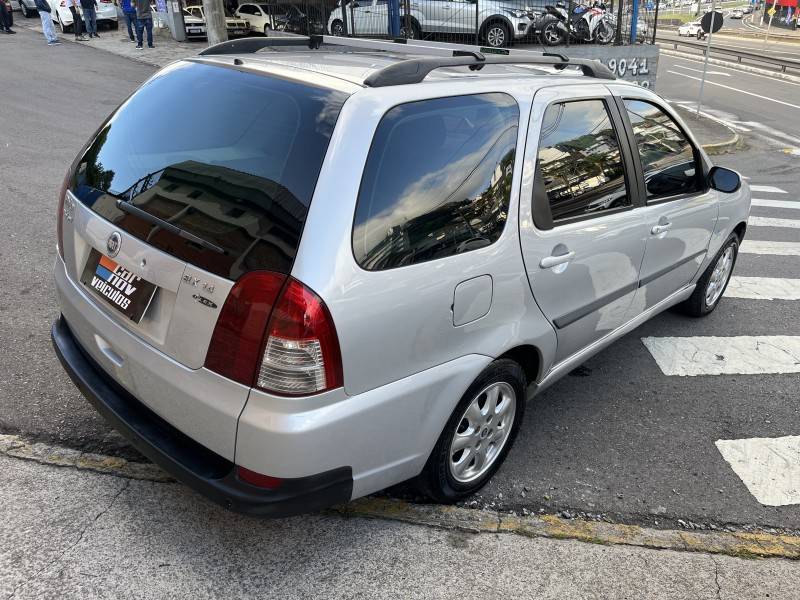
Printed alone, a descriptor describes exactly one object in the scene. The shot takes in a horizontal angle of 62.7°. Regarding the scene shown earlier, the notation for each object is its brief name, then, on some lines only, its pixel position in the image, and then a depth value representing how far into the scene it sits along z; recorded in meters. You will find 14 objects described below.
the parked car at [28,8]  31.08
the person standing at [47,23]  20.30
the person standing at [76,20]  22.44
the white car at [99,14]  23.67
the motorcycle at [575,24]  14.54
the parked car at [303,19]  16.39
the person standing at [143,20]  19.50
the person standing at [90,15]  22.52
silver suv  14.14
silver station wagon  2.15
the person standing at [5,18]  25.01
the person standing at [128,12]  20.83
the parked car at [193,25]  22.92
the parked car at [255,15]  23.71
